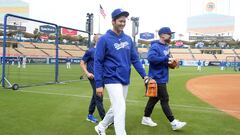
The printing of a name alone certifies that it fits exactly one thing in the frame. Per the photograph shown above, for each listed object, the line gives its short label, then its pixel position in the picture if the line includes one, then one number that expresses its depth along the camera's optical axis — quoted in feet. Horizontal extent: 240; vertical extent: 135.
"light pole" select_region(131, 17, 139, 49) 100.91
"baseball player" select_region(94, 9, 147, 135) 9.77
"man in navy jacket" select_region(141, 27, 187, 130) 12.99
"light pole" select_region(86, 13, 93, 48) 40.30
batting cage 28.19
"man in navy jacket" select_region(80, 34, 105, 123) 14.20
